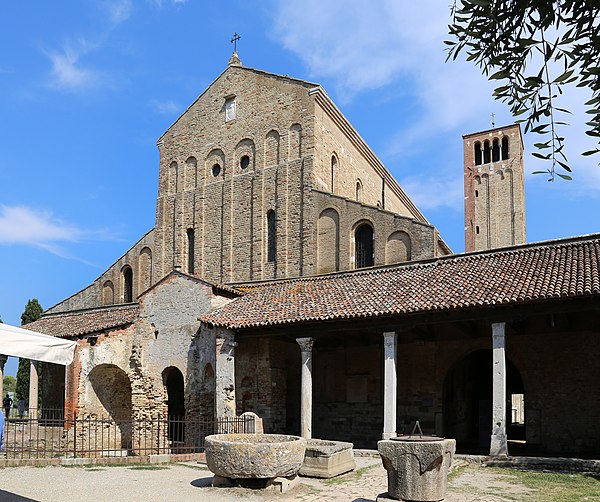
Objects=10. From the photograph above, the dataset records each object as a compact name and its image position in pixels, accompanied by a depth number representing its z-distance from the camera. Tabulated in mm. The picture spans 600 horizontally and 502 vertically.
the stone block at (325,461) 11297
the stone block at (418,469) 8156
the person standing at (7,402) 26417
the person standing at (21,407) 26109
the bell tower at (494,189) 44375
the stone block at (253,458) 9469
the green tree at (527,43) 4598
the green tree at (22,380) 31219
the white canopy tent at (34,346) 11070
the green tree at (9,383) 53878
